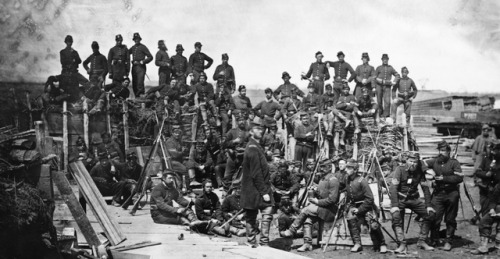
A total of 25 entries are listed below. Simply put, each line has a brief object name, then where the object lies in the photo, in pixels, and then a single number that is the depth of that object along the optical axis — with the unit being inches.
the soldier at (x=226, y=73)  667.4
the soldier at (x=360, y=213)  422.3
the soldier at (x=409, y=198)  433.4
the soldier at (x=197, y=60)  651.5
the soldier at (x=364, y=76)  688.4
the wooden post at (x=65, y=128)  541.6
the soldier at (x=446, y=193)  438.6
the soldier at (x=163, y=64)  629.9
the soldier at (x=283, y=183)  497.0
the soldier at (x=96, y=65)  584.4
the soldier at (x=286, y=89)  678.5
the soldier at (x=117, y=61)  598.5
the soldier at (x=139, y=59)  612.7
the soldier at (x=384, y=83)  693.9
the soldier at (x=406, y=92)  685.9
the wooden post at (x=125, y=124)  593.3
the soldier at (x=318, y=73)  682.8
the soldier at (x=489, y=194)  423.2
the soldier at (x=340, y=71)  687.1
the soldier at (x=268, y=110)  641.0
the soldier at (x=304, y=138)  601.6
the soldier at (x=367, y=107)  663.8
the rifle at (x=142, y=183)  459.5
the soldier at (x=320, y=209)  429.1
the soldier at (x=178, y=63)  645.3
